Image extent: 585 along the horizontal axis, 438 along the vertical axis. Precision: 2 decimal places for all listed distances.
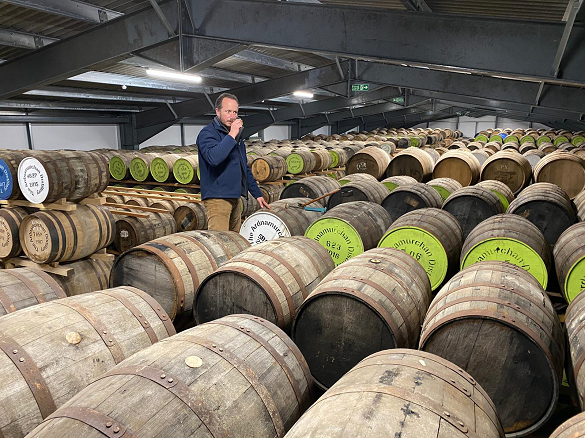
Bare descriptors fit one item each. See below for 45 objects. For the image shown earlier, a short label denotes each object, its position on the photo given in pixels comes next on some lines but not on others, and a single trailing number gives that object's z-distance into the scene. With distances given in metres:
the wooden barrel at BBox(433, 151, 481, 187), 9.23
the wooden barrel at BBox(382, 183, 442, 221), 6.55
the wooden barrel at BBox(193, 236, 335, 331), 3.30
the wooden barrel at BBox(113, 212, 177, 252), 6.86
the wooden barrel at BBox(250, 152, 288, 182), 10.02
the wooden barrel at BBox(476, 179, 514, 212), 7.17
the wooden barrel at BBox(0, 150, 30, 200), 5.45
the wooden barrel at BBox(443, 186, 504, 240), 6.16
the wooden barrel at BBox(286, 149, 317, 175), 10.91
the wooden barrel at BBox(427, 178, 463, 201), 7.64
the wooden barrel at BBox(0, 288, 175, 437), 1.98
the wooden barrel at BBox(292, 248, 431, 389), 2.96
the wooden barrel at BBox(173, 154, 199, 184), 9.34
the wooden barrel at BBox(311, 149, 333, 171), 11.95
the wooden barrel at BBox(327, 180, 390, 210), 6.87
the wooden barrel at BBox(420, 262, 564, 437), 2.59
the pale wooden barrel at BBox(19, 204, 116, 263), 5.21
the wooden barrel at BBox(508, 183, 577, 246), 5.80
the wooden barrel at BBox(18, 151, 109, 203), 5.16
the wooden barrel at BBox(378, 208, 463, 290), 4.57
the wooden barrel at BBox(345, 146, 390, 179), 9.98
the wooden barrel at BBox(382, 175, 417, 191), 8.02
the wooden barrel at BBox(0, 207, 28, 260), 5.39
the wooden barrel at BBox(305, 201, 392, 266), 4.92
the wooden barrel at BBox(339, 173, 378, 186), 7.93
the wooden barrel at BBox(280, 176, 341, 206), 7.93
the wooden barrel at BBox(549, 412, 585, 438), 1.62
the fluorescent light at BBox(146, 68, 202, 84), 8.51
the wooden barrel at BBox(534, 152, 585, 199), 8.29
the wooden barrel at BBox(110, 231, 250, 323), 3.67
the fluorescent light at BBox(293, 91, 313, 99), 15.39
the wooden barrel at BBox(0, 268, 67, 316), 2.90
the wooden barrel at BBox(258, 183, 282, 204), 9.95
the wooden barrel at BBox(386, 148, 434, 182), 9.48
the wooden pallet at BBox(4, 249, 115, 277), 5.35
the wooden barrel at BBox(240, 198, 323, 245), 5.16
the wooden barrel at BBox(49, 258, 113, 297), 5.45
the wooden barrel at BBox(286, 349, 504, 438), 1.62
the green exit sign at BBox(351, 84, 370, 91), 12.56
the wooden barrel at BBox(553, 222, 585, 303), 3.78
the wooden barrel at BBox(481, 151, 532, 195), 8.92
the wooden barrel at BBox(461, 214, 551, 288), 4.11
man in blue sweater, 4.35
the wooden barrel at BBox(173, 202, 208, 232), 7.68
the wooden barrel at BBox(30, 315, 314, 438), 1.67
